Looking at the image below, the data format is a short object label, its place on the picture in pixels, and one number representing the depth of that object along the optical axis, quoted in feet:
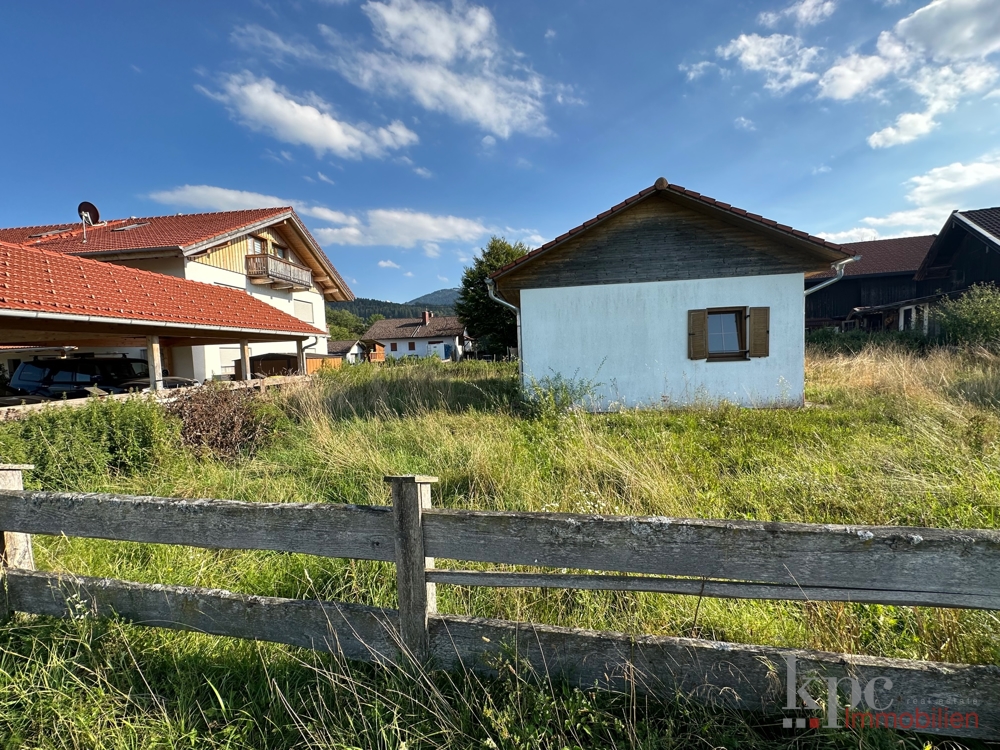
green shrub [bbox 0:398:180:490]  13.34
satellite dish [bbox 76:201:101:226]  61.82
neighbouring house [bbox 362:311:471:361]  174.65
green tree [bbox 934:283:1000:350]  37.99
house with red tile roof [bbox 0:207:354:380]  47.32
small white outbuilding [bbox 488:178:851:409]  27.32
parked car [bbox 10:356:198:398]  29.45
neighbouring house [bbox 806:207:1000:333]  56.18
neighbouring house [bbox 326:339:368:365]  155.02
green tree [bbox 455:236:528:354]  91.81
